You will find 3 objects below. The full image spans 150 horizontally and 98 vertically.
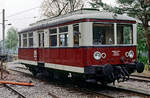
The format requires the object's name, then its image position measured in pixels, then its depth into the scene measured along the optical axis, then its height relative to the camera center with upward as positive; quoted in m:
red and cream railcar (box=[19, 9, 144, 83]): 9.31 +0.15
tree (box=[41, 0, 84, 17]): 33.59 +5.97
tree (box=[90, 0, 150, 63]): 17.12 +2.84
